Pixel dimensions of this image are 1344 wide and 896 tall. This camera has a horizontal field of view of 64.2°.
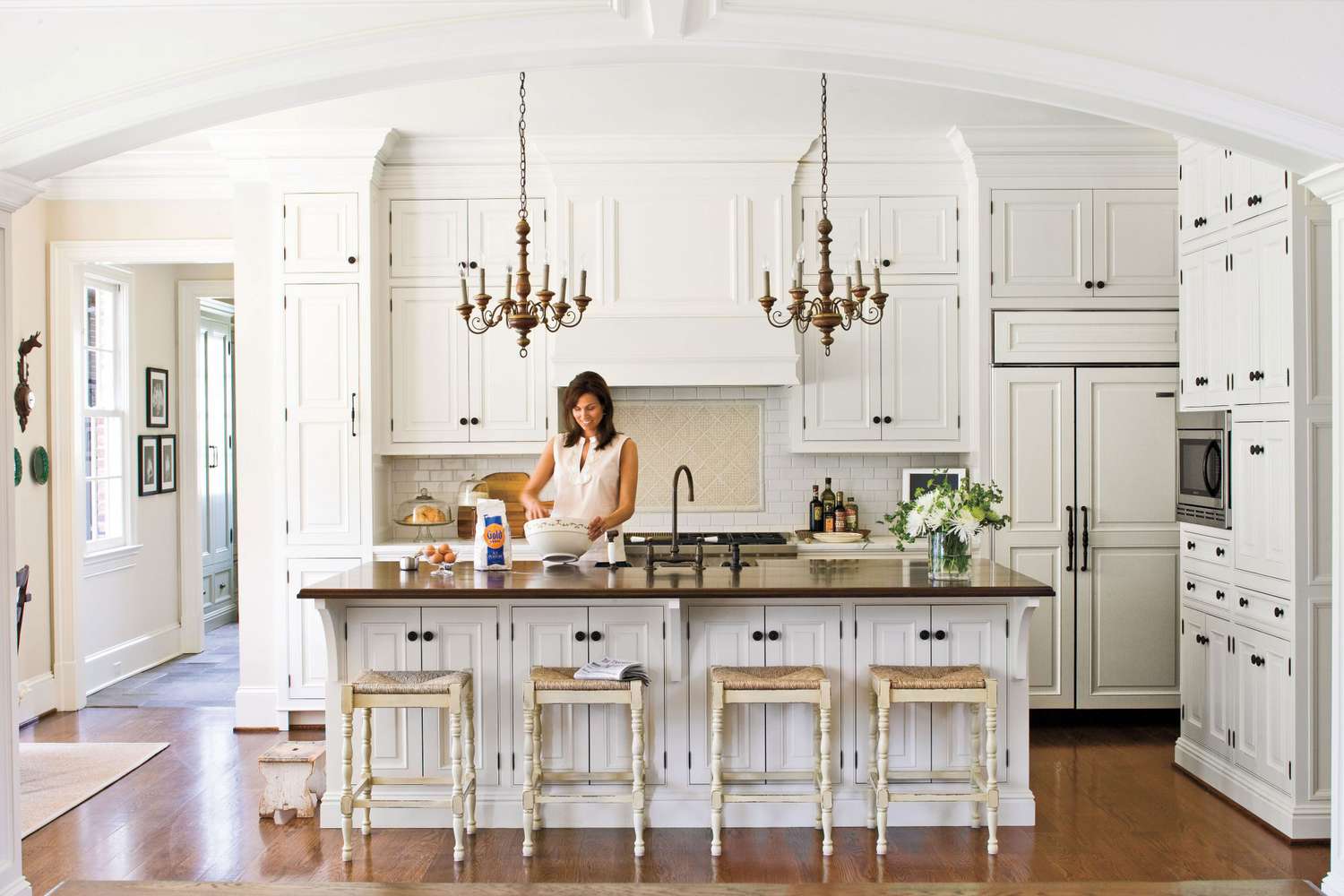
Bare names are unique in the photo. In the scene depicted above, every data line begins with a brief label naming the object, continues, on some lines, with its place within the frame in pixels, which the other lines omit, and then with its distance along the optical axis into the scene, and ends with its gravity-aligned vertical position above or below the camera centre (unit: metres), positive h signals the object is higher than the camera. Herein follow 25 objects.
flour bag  4.19 -0.34
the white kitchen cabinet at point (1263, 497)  3.91 -0.20
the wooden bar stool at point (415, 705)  3.67 -0.91
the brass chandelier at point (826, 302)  3.70 +0.54
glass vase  3.95 -0.41
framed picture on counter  5.68 -0.16
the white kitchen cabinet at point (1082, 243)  5.48 +1.04
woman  4.52 -0.06
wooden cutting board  5.91 -0.27
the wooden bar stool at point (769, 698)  3.70 -0.86
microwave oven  4.36 -0.10
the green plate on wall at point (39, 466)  5.70 -0.06
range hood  5.52 +0.51
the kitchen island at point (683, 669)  4.02 -0.83
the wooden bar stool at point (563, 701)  3.71 -0.92
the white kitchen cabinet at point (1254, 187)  3.96 +0.98
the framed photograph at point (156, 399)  6.95 +0.37
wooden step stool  4.11 -1.28
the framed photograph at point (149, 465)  6.84 -0.07
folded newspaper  3.74 -0.78
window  6.41 +0.24
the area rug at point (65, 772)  4.28 -1.40
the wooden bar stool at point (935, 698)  3.68 -0.86
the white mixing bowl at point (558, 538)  4.17 -0.34
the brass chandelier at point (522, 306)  3.68 +0.53
